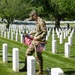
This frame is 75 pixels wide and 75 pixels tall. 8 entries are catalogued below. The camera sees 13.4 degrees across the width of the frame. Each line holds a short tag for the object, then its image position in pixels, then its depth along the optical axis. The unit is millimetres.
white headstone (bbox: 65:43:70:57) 14734
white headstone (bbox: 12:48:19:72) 10698
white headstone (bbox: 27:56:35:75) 8555
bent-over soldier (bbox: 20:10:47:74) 9695
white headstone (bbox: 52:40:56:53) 16531
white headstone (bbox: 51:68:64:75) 6325
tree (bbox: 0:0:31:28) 45100
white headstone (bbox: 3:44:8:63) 12391
